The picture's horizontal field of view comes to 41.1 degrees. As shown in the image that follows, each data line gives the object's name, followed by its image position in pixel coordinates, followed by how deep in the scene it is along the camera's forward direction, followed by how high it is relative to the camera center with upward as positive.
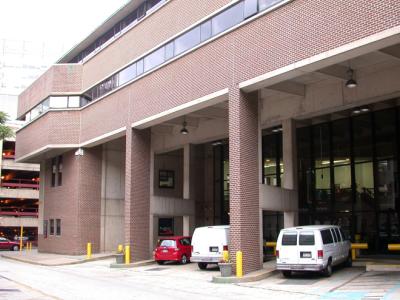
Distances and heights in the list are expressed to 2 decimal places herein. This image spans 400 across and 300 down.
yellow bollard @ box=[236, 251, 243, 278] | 20.17 -1.95
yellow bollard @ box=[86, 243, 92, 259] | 33.27 -2.37
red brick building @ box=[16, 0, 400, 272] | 20.75 +4.92
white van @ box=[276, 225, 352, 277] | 18.98 -1.37
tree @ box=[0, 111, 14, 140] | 44.43 +6.96
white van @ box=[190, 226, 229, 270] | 23.22 -1.37
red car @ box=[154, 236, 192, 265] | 26.94 -1.89
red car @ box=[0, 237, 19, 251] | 53.31 -3.17
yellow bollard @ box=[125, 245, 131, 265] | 28.33 -2.28
